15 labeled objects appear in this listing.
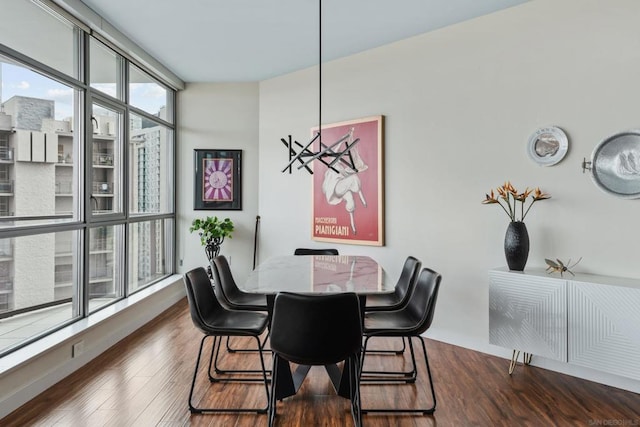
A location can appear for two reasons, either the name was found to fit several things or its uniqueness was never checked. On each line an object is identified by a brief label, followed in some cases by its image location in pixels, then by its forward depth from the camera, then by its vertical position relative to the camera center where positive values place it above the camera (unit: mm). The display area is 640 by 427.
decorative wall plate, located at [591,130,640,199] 2672 +352
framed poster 4172 +225
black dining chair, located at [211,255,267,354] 2959 -727
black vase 2982 -273
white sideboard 2434 -760
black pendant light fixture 2652 +410
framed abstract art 5418 +459
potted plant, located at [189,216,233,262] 5082 -319
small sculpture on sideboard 2891 -429
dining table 2297 -482
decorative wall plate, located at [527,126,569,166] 2992 +544
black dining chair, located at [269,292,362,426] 1965 -637
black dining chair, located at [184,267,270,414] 2377 -769
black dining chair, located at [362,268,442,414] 2387 -765
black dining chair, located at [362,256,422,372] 2916 -733
